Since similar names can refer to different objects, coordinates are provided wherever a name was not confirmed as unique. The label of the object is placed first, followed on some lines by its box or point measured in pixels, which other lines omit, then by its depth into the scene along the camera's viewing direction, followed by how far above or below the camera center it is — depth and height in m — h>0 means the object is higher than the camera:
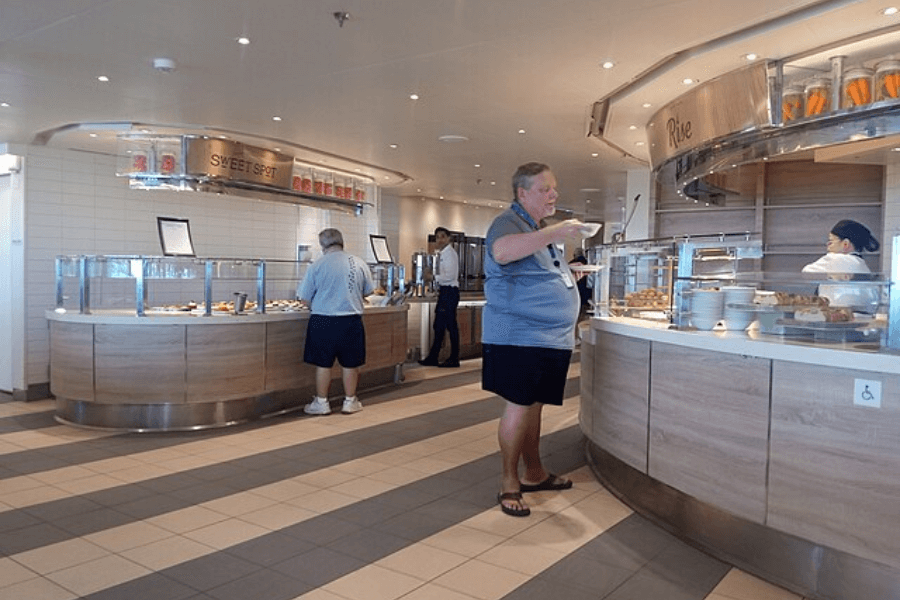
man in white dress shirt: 8.91 -0.33
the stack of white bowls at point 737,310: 3.21 -0.13
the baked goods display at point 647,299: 4.62 -0.13
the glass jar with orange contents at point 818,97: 4.07 +1.08
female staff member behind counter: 4.91 +0.26
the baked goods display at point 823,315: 2.91 -0.13
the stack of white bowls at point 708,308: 3.30 -0.13
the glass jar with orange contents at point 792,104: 4.18 +1.07
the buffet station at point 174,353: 5.35 -0.65
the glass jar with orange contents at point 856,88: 3.88 +1.09
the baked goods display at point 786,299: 3.18 -0.08
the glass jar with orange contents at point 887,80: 3.71 +1.09
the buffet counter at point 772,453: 2.49 -0.69
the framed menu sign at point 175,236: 7.69 +0.37
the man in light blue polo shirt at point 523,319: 3.51 -0.21
